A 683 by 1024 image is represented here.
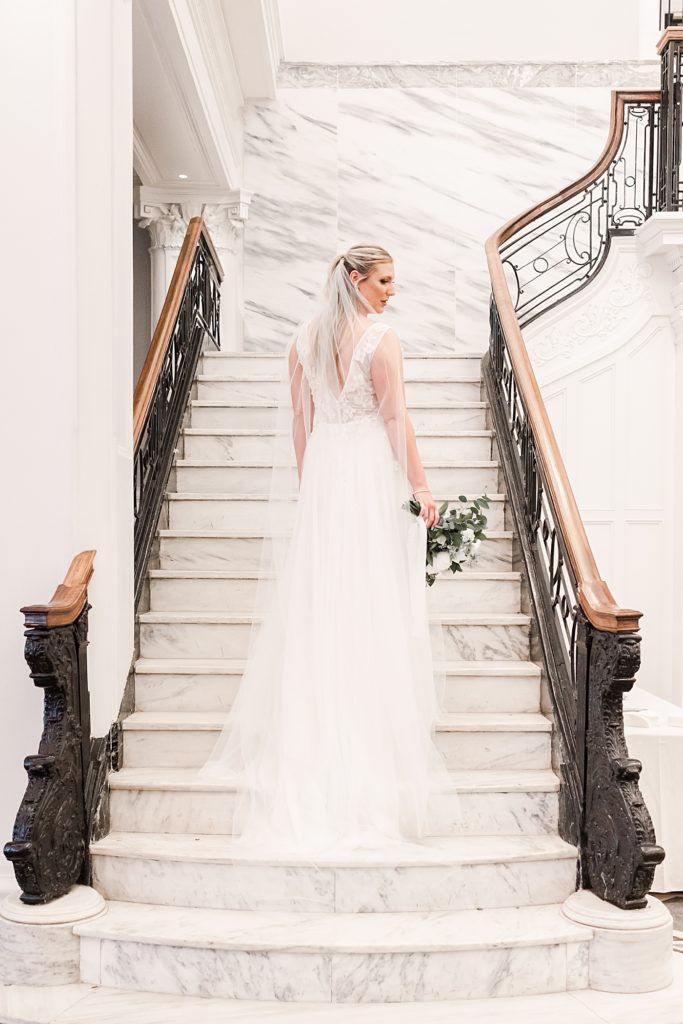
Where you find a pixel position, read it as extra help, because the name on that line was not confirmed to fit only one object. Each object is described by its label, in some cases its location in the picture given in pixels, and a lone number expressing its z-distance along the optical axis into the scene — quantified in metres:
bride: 3.75
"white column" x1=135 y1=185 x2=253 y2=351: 8.68
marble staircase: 3.34
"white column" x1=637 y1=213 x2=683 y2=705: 7.09
